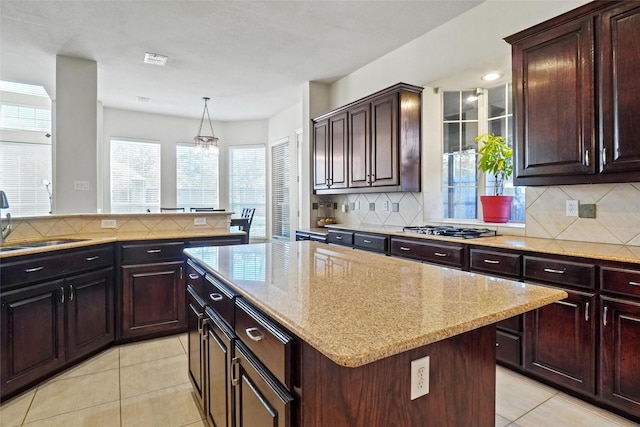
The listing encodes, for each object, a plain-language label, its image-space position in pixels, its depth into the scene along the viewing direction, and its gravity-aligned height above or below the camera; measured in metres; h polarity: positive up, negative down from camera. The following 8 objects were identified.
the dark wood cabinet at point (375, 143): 3.53 +0.80
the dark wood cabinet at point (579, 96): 1.98 +0.74
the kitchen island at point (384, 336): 0.83 -0.28
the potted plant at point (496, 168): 3.00 +0.40
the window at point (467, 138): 3.29 +0.77
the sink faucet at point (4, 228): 2.44 -0.08
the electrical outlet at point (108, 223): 3.29 -0.07
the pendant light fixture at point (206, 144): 5.45 +1.12
